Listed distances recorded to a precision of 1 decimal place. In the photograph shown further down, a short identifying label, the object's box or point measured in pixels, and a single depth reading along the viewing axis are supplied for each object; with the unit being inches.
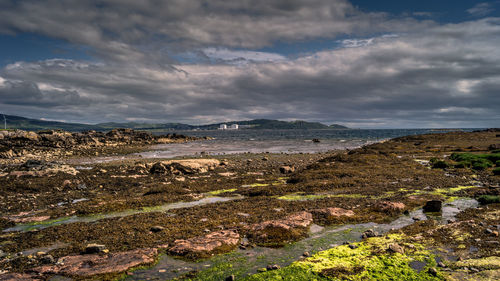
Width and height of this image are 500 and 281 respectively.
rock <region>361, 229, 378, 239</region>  468.1
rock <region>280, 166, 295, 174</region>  1283.2
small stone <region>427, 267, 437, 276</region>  335.0
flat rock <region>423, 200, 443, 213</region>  603.2
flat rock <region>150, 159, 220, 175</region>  1279.5
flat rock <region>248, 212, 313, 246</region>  466.6
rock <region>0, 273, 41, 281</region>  341.4
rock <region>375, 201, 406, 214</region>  606.0
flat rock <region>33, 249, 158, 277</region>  364.5
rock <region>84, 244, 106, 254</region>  425.1
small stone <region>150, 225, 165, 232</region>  525.4
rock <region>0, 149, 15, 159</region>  2000.0
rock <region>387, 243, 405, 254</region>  399.9
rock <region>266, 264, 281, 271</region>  366.3
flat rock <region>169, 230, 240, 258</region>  417.7
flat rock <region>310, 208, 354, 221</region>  576.4
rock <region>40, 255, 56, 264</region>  394.6
